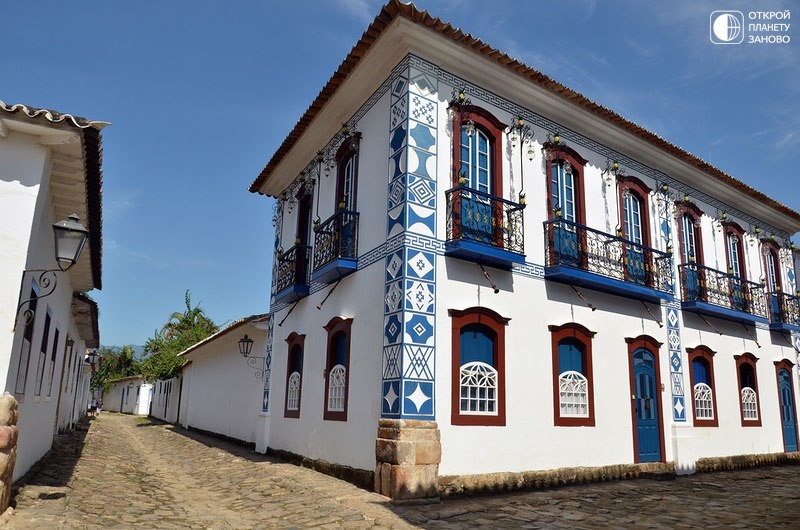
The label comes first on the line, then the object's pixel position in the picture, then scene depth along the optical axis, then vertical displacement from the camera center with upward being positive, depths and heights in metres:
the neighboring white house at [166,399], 25.66 -0.61
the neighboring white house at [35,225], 5.72 +1.73
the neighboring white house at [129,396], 37.84 -0.72
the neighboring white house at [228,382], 14.27 +0.17
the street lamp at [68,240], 5.98 +1.47
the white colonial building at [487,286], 8.15 +1.83
